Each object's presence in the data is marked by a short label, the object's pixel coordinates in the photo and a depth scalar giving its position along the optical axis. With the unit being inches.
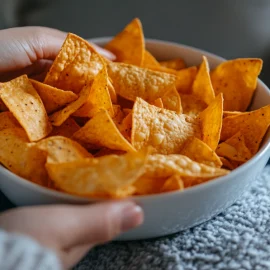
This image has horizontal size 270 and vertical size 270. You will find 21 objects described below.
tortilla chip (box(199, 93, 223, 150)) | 37.3
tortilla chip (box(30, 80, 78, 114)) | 38.4
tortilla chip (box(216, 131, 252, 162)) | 37.6
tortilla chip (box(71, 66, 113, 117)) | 37.5
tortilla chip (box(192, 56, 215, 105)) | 43.2
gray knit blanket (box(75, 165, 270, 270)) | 34.2
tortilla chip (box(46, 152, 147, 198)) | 30.1
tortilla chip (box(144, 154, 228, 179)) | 32.1
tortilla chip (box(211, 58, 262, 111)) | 44.4
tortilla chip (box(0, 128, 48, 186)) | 34.3
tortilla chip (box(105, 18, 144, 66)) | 46.6
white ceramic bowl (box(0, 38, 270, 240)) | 31.7
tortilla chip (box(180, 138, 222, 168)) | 35.3
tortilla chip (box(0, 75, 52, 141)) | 36.0
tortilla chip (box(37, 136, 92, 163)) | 32.8
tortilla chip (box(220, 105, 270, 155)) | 39.0
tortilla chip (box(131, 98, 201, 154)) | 36.5
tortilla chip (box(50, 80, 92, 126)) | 37.1
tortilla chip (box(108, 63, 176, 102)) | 41.5
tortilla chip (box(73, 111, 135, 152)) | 34.4
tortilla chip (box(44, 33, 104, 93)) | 40.1
